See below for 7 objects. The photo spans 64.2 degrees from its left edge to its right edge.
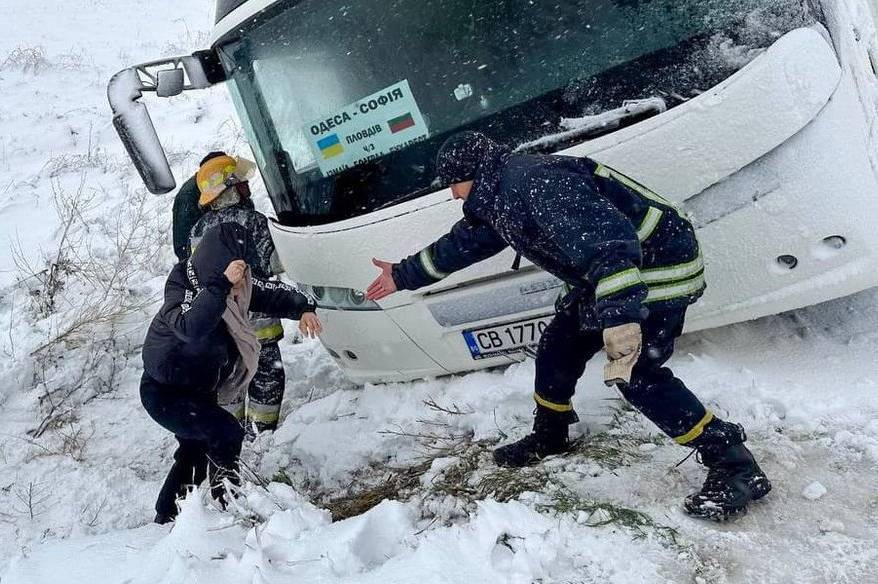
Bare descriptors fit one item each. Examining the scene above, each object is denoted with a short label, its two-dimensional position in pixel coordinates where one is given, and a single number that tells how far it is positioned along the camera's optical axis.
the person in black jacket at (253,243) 3.84
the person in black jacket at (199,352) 3.19
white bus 2.82
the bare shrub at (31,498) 3.78
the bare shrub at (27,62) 11.84
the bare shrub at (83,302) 4.68
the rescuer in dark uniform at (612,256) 2.25
